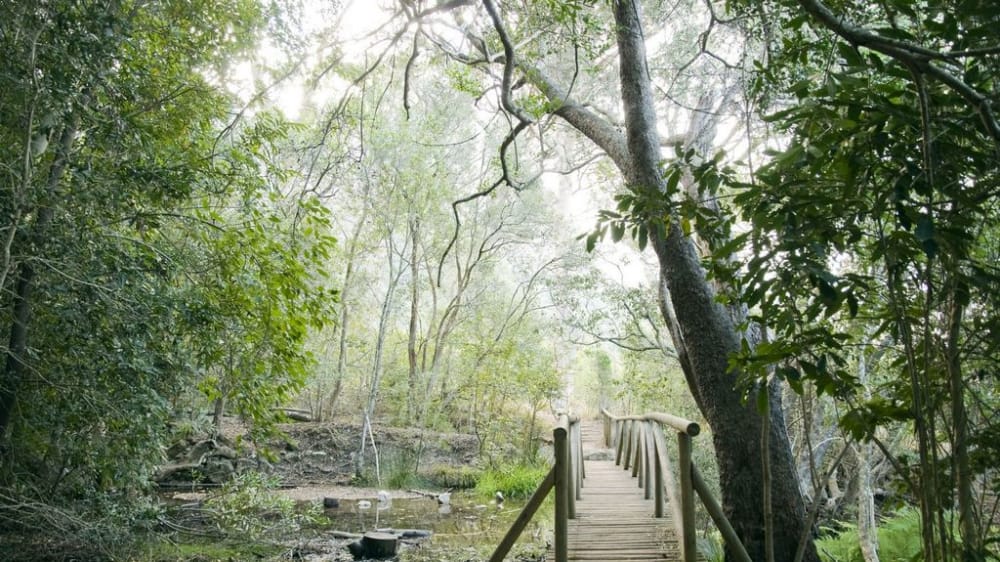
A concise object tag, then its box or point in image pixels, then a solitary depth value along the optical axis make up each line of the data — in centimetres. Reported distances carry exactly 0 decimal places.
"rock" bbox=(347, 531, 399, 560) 762
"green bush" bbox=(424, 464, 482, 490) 1352
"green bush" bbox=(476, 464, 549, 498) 1226
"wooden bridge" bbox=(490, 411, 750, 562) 392
